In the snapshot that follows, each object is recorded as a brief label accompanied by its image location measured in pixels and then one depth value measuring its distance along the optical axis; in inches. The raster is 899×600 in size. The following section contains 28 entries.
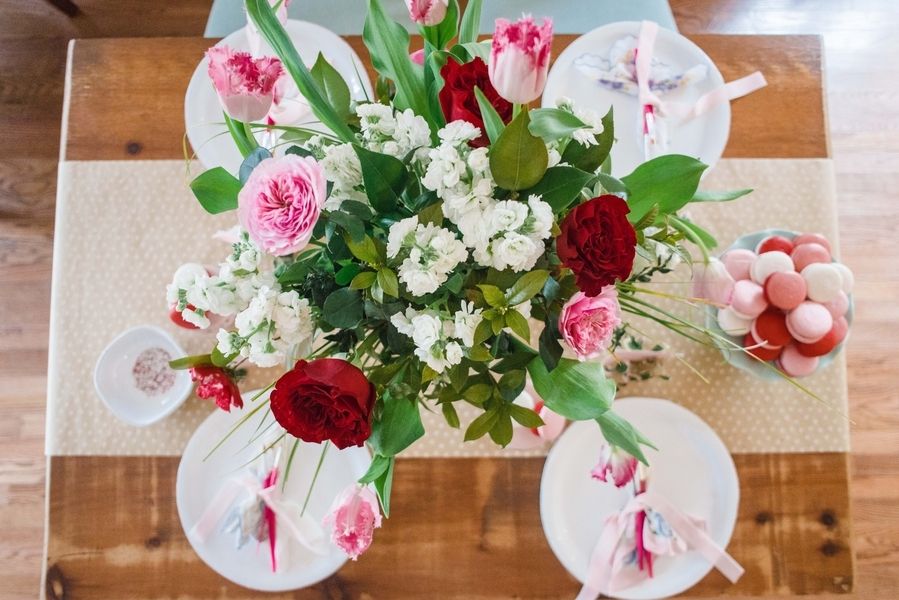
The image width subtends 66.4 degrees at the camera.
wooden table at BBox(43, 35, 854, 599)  36.8
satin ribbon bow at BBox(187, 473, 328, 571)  35.3
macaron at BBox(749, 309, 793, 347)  32.0
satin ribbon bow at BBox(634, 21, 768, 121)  37.4
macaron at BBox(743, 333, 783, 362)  32.7
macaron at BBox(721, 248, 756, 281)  32.9
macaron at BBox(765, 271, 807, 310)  31.2
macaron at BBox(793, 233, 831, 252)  33.0
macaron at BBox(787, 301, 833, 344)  31.0
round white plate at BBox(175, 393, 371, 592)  35.7
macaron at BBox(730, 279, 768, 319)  31.7
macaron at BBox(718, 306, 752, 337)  32.4
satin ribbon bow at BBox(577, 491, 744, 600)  35.6
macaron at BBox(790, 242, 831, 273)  32.1
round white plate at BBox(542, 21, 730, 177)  37.8
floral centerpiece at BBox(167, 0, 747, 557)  18.6
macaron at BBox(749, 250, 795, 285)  31.8
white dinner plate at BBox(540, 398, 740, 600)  35.9
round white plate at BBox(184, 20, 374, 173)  37.1
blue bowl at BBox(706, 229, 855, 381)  33.4
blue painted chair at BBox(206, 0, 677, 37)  46.9
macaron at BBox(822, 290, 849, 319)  32.1
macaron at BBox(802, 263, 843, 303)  31.2
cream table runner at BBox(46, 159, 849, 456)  37.2
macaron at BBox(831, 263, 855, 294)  31.8
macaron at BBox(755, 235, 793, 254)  33.1
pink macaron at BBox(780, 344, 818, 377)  32.3
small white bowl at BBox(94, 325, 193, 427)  36.3
